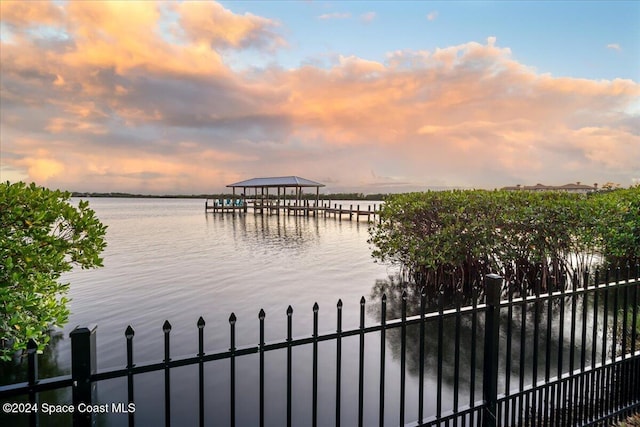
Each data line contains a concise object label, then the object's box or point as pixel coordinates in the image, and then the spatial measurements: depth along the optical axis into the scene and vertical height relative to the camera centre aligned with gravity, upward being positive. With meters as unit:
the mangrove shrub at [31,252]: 4.68 -0.73
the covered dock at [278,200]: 49.59 -0.53
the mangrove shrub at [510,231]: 10.17 -0.96
